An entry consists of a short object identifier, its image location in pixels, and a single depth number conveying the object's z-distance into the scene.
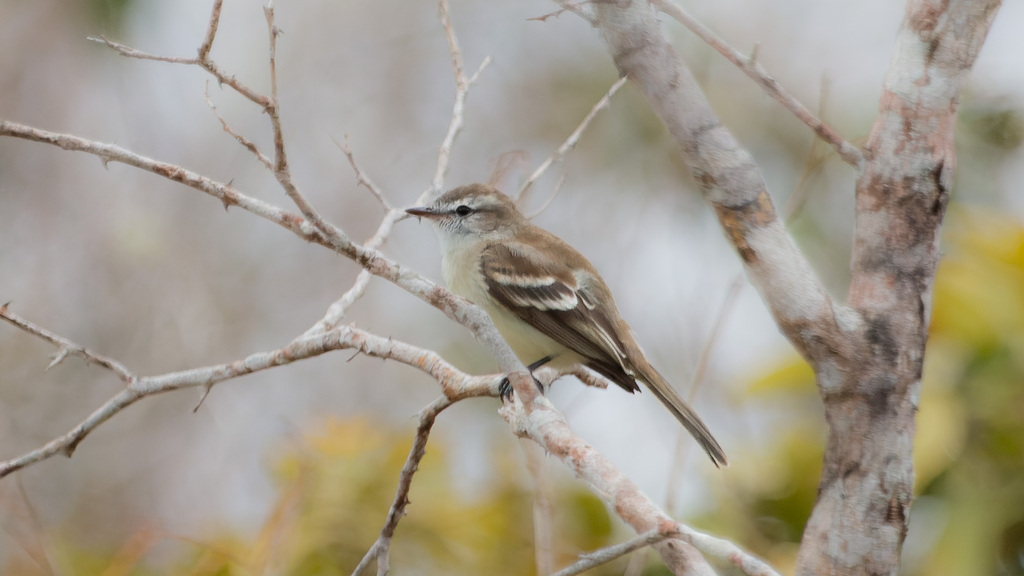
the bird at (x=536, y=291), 7.60
